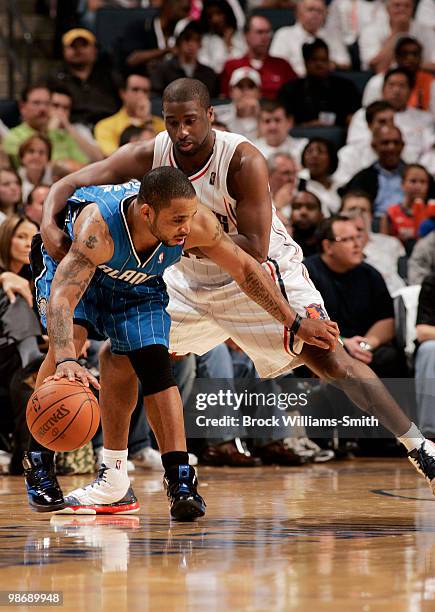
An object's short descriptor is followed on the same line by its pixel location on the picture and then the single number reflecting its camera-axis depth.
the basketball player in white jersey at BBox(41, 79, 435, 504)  9.04
